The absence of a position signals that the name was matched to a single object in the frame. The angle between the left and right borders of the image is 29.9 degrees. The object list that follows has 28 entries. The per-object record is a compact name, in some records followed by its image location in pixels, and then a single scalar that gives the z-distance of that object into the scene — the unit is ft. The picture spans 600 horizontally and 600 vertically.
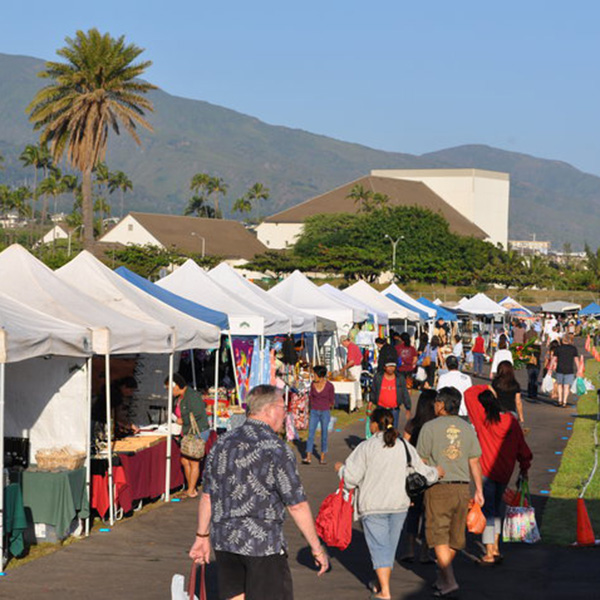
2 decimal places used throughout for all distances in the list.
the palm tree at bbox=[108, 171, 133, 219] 613.11
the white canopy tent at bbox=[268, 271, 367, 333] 88.84
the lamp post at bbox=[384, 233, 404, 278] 315.88
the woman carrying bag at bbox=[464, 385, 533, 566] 33.65
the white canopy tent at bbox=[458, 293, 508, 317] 151.33
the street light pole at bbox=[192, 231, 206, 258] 399.16
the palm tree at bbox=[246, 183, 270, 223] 605.07
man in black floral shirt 20.67
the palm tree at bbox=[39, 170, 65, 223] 496.23
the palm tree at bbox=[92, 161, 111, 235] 584.89
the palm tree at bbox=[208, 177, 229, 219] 597.11
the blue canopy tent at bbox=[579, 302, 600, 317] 228.47
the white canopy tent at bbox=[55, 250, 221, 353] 46.52
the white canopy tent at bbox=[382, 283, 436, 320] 125.90
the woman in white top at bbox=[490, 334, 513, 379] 75.87
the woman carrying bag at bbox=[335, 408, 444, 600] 28.50
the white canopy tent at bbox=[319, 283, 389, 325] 100.12
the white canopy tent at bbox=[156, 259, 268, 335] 64.64
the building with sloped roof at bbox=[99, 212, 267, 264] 417.90
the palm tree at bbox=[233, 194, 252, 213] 578.66
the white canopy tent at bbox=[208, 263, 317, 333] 72.84
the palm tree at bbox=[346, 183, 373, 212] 490.49
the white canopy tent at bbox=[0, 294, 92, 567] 32.40
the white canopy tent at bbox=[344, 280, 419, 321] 112.57
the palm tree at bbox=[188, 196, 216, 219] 611.06
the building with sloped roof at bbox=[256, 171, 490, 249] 492.54
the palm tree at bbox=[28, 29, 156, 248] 183.52
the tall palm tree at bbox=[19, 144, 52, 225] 507.71
